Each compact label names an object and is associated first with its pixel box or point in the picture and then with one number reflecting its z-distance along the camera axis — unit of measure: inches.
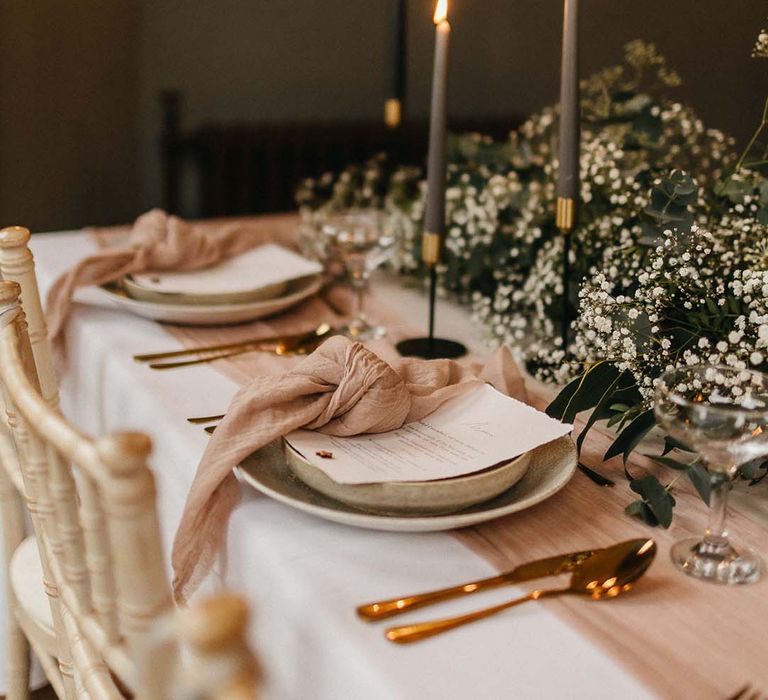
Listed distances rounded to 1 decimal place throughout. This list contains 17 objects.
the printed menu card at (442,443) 36.2
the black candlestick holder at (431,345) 53.4
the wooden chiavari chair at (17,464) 46.7
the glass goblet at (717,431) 32.2
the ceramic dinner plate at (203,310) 57.3
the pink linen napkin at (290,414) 36.4
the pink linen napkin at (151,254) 59.0
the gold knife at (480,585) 30.2
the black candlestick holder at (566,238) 49.8
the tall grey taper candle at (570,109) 48.1
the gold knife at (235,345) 52.8
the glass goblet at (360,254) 57.2
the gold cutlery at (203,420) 44.5
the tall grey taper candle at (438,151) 49.3
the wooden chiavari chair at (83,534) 23.8
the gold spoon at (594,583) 29.2
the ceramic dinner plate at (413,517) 33.8
